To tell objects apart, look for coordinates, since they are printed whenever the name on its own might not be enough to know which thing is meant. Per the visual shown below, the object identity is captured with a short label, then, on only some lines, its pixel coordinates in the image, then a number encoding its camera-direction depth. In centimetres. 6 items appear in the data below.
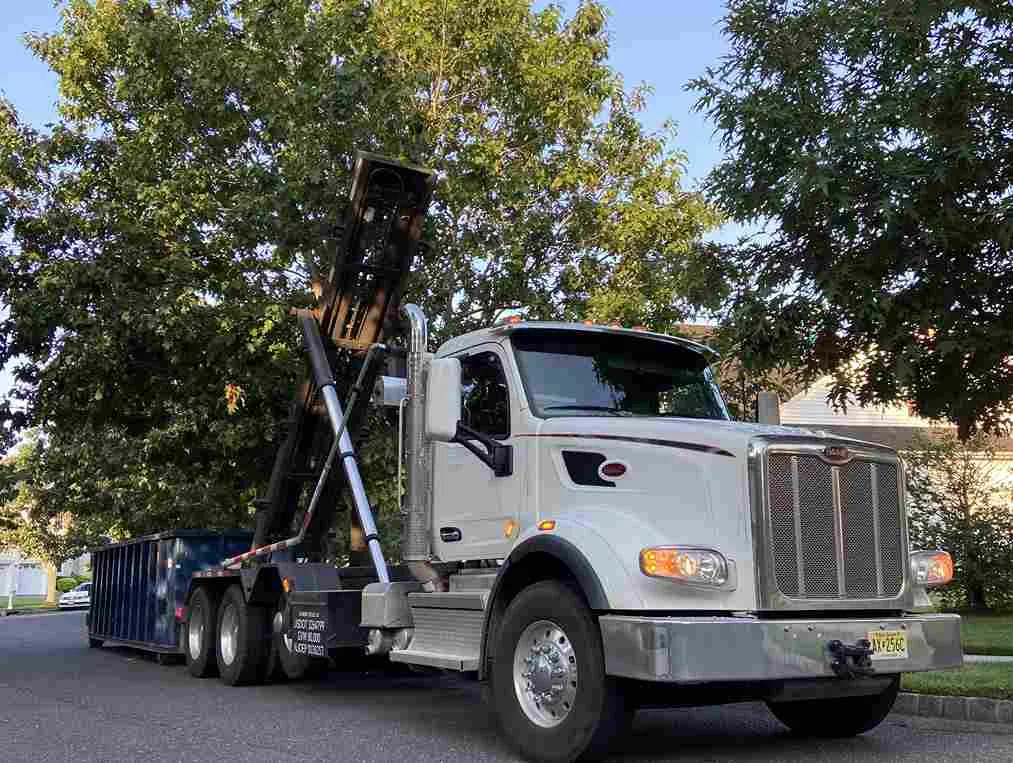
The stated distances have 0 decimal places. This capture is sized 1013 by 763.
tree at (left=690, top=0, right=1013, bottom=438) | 1205
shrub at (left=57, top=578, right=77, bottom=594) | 6795
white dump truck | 655
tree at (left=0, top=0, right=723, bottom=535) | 1653
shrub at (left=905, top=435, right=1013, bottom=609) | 2109
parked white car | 4794
